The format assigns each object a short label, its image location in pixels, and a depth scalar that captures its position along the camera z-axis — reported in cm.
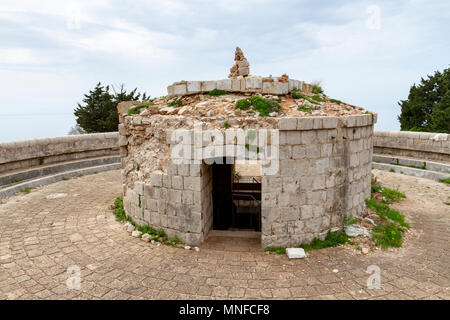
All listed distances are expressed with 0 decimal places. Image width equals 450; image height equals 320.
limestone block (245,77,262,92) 666
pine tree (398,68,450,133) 2569
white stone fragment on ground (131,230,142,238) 662
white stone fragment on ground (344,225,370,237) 641
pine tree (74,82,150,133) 2466
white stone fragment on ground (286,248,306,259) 561
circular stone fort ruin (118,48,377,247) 584
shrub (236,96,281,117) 615
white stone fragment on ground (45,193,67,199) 943
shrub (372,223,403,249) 617
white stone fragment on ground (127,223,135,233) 689
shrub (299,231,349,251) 600
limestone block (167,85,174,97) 728
